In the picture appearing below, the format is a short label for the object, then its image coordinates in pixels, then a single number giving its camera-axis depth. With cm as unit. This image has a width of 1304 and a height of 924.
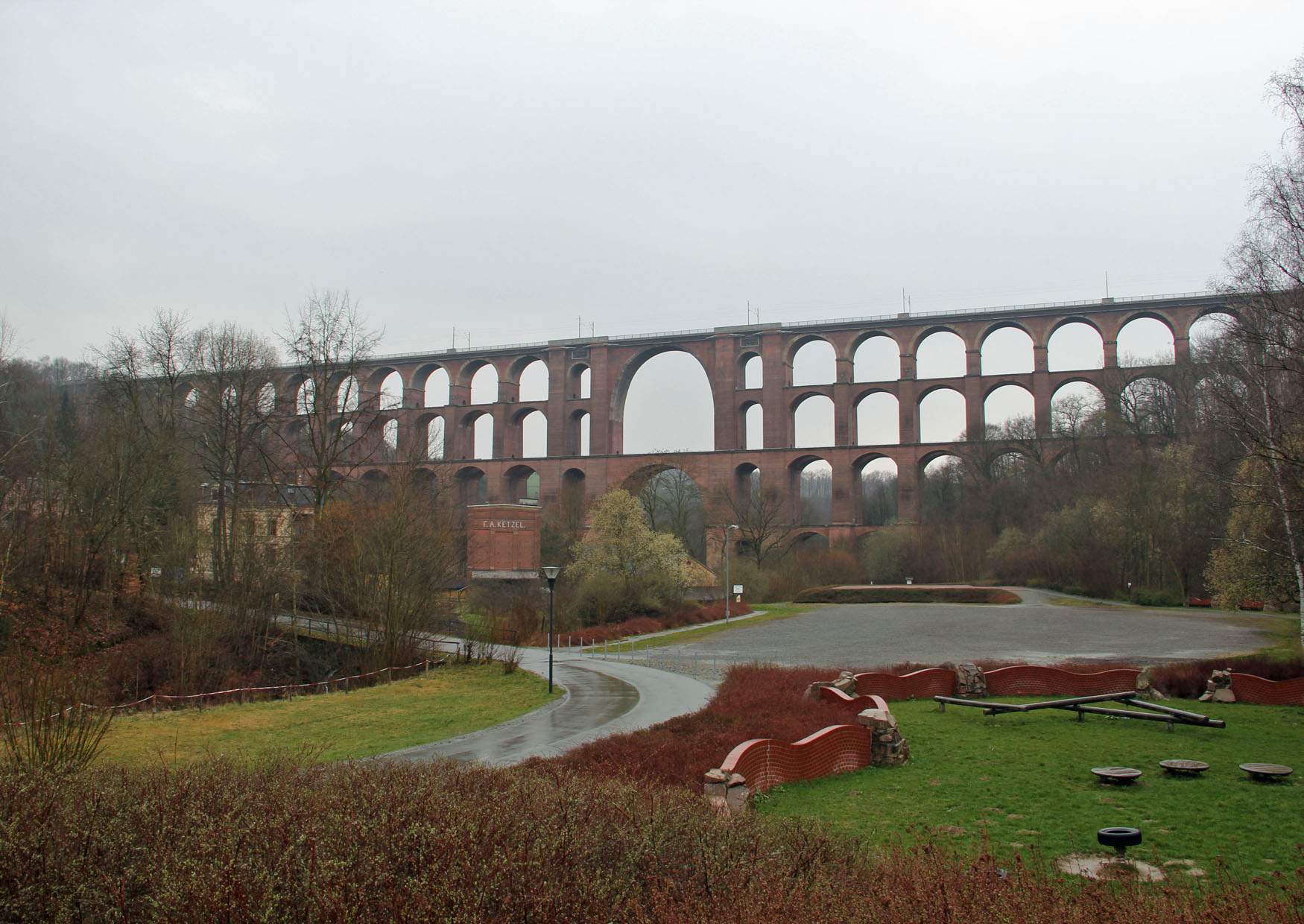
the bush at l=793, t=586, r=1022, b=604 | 4097
